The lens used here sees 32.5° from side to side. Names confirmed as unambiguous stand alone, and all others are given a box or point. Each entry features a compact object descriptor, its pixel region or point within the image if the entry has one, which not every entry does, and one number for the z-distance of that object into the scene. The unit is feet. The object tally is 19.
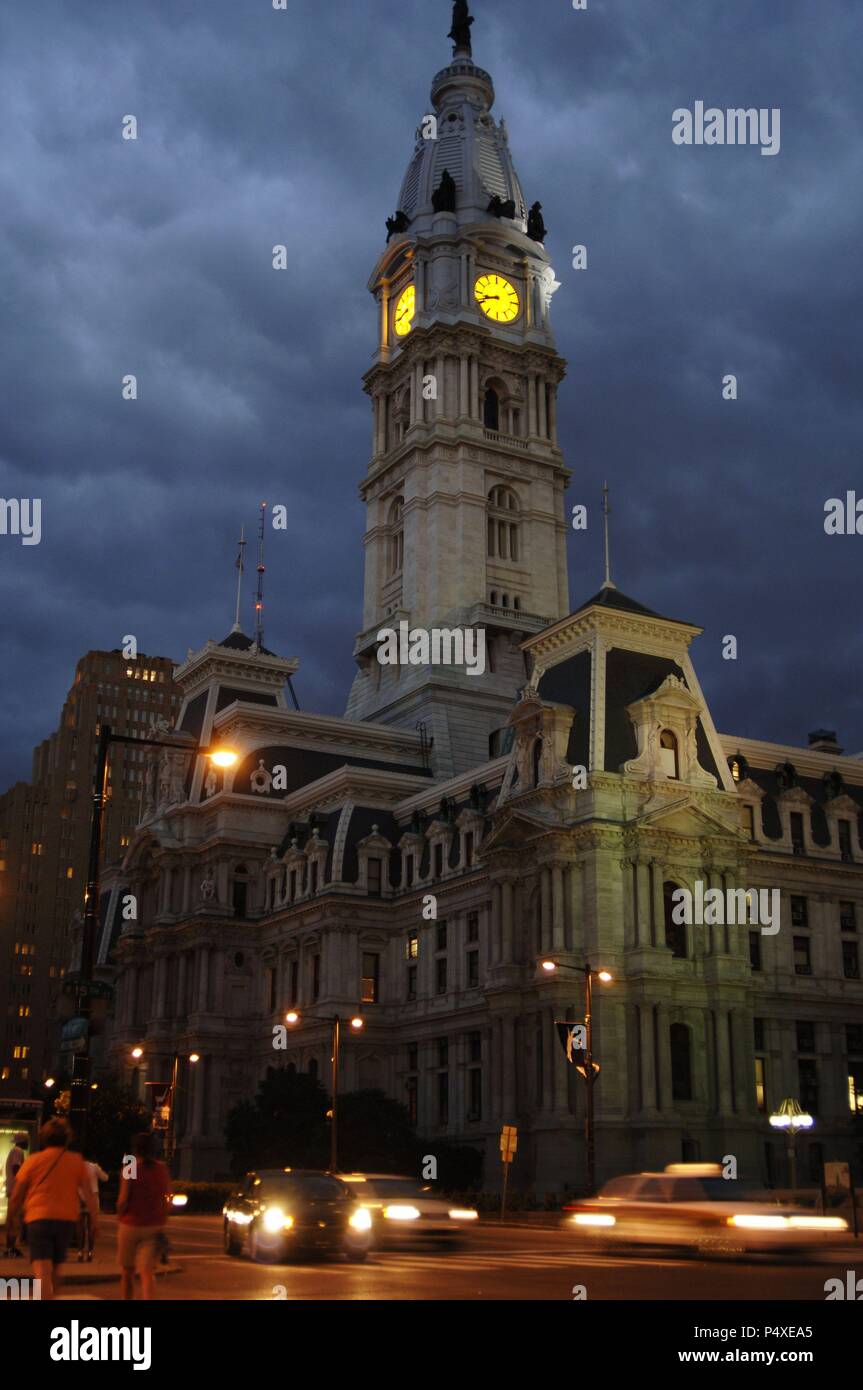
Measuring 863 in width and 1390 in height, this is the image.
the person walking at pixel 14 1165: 86.12
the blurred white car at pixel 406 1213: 102.42
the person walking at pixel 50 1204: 50.14
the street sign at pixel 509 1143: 160.56
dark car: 90.27
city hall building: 214.07
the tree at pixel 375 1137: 212.02
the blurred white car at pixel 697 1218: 92.22
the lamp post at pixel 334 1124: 189.88
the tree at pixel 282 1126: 218.18
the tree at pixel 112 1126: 217.15
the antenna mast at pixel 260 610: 373.69
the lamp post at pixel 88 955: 87.45
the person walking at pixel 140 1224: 53.78
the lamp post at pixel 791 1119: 185.06
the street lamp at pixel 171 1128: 252.79
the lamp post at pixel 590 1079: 161.17
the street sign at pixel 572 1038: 173.68
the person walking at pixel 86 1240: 89.61
